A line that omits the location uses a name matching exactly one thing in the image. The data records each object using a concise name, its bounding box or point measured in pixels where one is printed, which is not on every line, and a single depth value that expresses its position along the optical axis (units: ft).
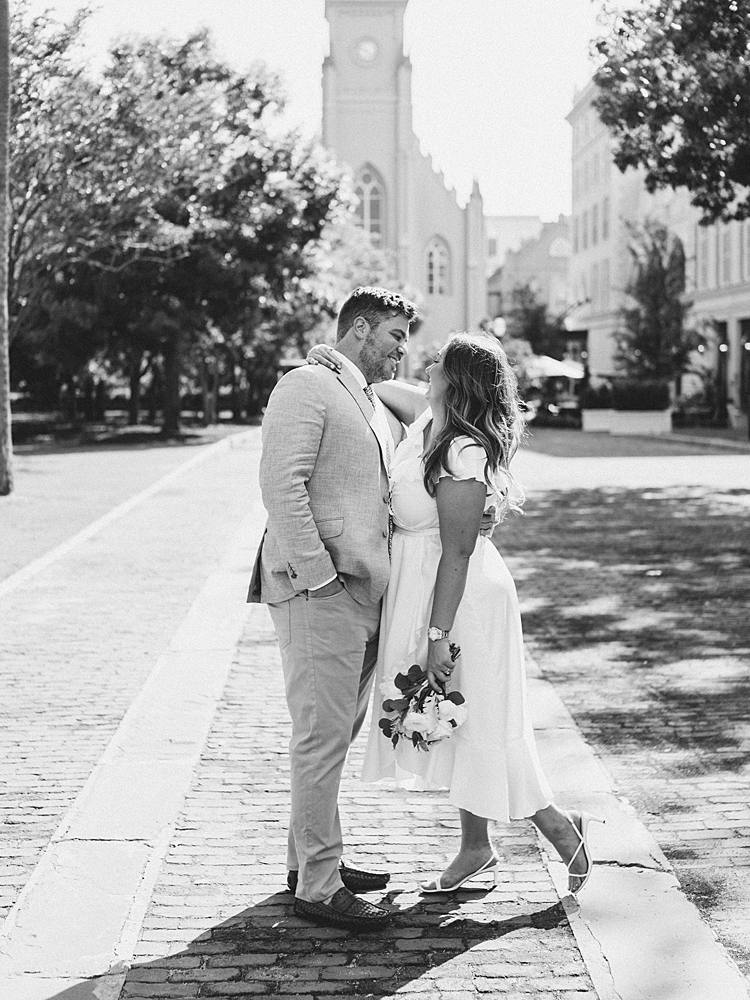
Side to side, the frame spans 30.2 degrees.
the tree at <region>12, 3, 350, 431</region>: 77.61
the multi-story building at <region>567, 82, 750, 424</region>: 149.18
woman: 13.17
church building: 249.14
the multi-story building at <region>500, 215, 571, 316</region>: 354.54
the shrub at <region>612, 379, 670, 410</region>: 140.56
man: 12.96
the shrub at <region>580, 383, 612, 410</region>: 148.15
